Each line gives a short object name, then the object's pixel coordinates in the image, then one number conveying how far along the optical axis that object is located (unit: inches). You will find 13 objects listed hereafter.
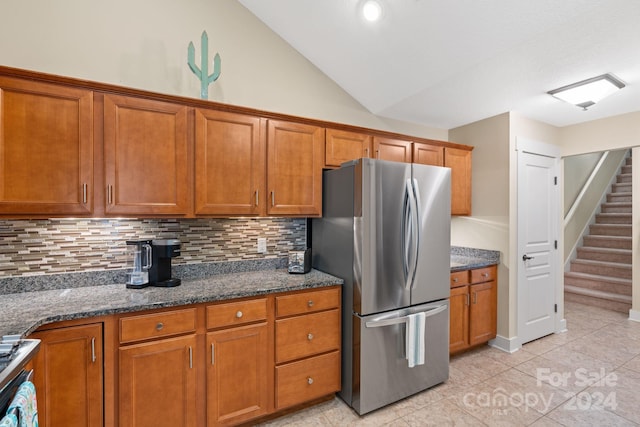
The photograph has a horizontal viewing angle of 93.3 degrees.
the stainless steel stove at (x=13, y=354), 41.1
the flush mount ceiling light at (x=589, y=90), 96.6
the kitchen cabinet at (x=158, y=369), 64.6
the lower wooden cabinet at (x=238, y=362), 73.0
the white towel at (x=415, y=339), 88.2
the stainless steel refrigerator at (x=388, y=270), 84.1
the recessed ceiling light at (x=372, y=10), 83.2
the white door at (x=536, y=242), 127.2
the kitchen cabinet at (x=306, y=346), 81.0
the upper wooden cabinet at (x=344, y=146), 99.4
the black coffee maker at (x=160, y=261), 79.9
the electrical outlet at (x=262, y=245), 103.6
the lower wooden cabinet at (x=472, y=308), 113.7
